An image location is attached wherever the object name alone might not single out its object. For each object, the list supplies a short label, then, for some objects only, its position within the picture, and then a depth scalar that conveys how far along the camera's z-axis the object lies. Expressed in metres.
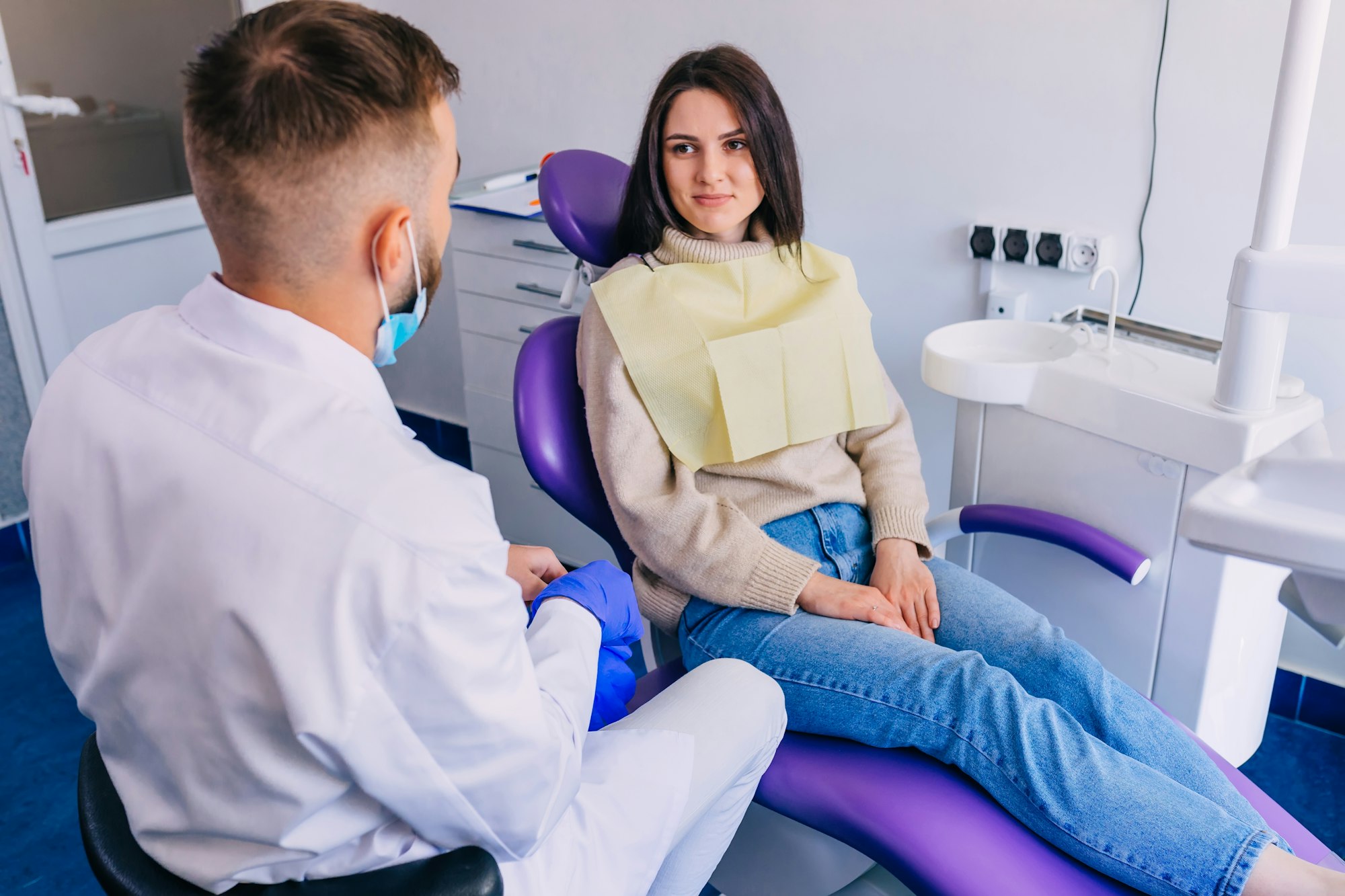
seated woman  1.23
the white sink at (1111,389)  1.48
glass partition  2.56
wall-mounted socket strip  1.94
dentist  0.77
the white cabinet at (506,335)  2.34
